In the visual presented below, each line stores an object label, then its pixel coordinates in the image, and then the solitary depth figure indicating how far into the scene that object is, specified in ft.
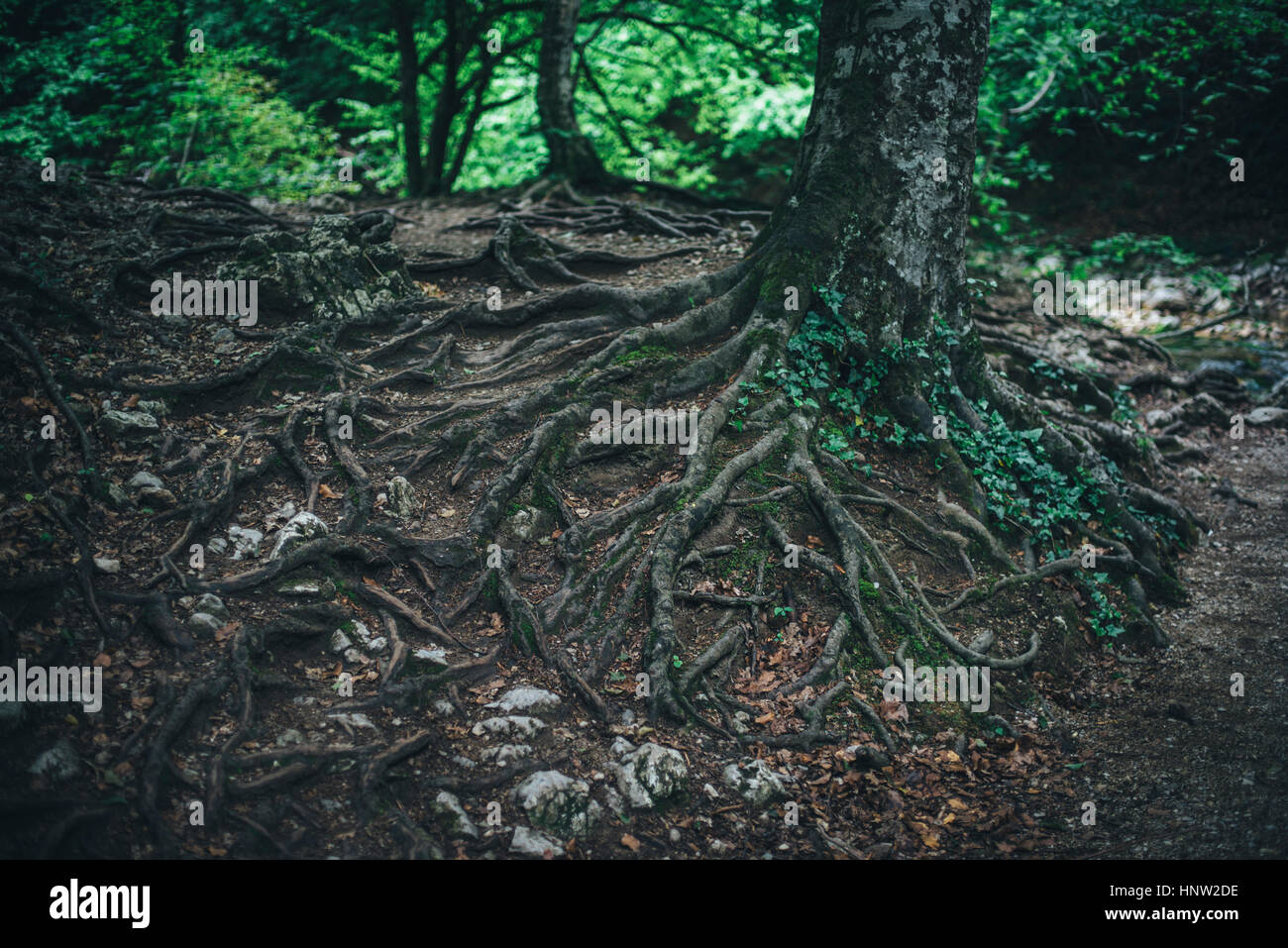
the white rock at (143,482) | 16.97
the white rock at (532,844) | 12.53
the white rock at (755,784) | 14.25
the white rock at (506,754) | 13.86
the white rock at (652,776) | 13.80
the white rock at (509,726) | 14.34
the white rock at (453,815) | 12.66
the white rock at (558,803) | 13.09
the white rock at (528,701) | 14.78
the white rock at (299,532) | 16.35
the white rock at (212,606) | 14.75
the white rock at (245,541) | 16.42
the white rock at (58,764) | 11.71
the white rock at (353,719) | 13.83
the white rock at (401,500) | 17.83
